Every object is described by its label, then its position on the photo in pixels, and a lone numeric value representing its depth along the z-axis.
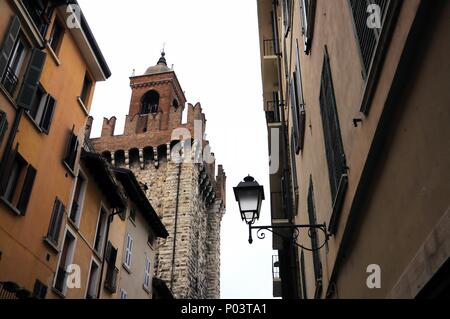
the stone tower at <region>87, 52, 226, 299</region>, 35.31
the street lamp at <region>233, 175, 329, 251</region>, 6.60
